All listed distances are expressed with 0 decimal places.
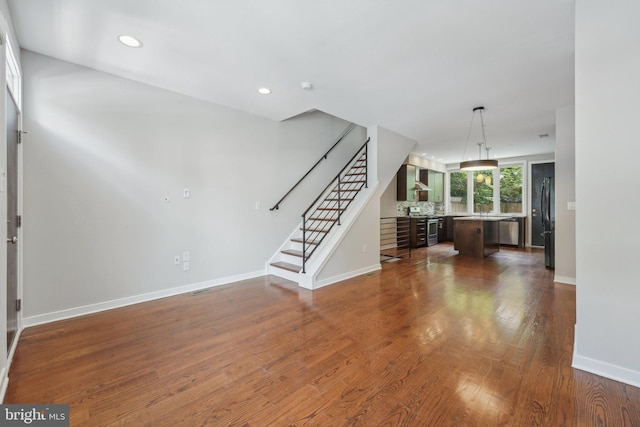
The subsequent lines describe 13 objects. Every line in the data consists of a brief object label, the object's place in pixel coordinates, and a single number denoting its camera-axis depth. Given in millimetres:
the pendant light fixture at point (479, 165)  4758
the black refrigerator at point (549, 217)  5027
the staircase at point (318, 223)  4453
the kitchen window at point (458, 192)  9203
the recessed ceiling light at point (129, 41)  2459
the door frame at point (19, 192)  2283
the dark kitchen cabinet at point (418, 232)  7406
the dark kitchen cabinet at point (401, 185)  7430
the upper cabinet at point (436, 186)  8643
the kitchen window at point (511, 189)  8102
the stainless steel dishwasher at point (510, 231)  7844
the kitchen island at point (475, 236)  6176
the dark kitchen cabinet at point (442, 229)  8586
